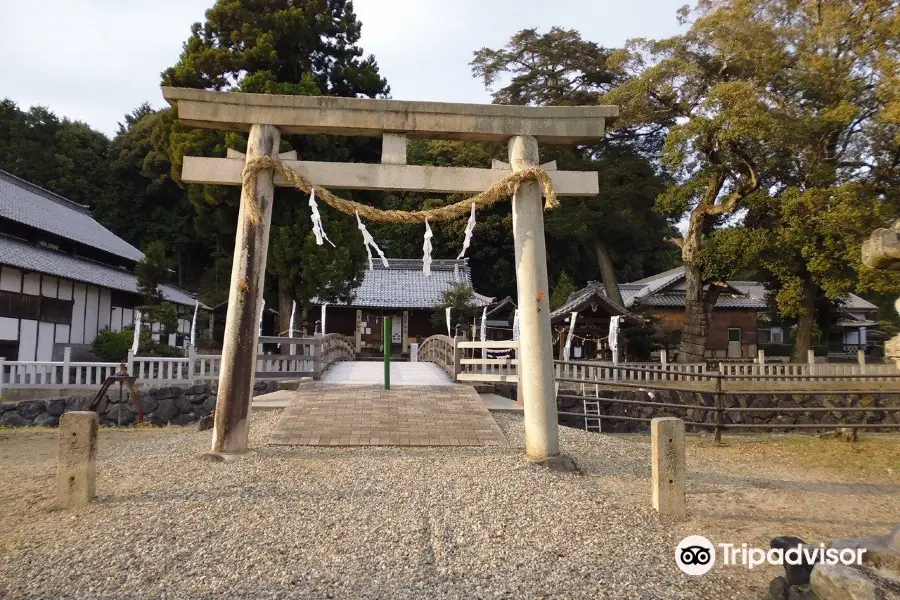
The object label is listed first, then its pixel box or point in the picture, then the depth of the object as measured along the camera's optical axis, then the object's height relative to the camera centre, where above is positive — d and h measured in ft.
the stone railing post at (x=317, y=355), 47.01 -0.19
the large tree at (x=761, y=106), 69.77 +30.24
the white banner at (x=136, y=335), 60.32 +1.84
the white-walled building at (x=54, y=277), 64.39 +9.08
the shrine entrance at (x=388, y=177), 21.75 +6.74
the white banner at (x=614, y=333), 68.70 +2.10
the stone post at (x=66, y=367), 54.95 -1.21
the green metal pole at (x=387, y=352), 36.52 +0.01
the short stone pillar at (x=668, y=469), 16.49 -3.28
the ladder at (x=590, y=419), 55.06 -6.25
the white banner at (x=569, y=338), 68.18 +1.51
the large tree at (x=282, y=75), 72.18 +36.51
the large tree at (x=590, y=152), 98.43 +34.87
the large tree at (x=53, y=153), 121.80 +42.70
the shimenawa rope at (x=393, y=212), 22.24 +6.00
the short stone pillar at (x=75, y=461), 16.81 -3.04
